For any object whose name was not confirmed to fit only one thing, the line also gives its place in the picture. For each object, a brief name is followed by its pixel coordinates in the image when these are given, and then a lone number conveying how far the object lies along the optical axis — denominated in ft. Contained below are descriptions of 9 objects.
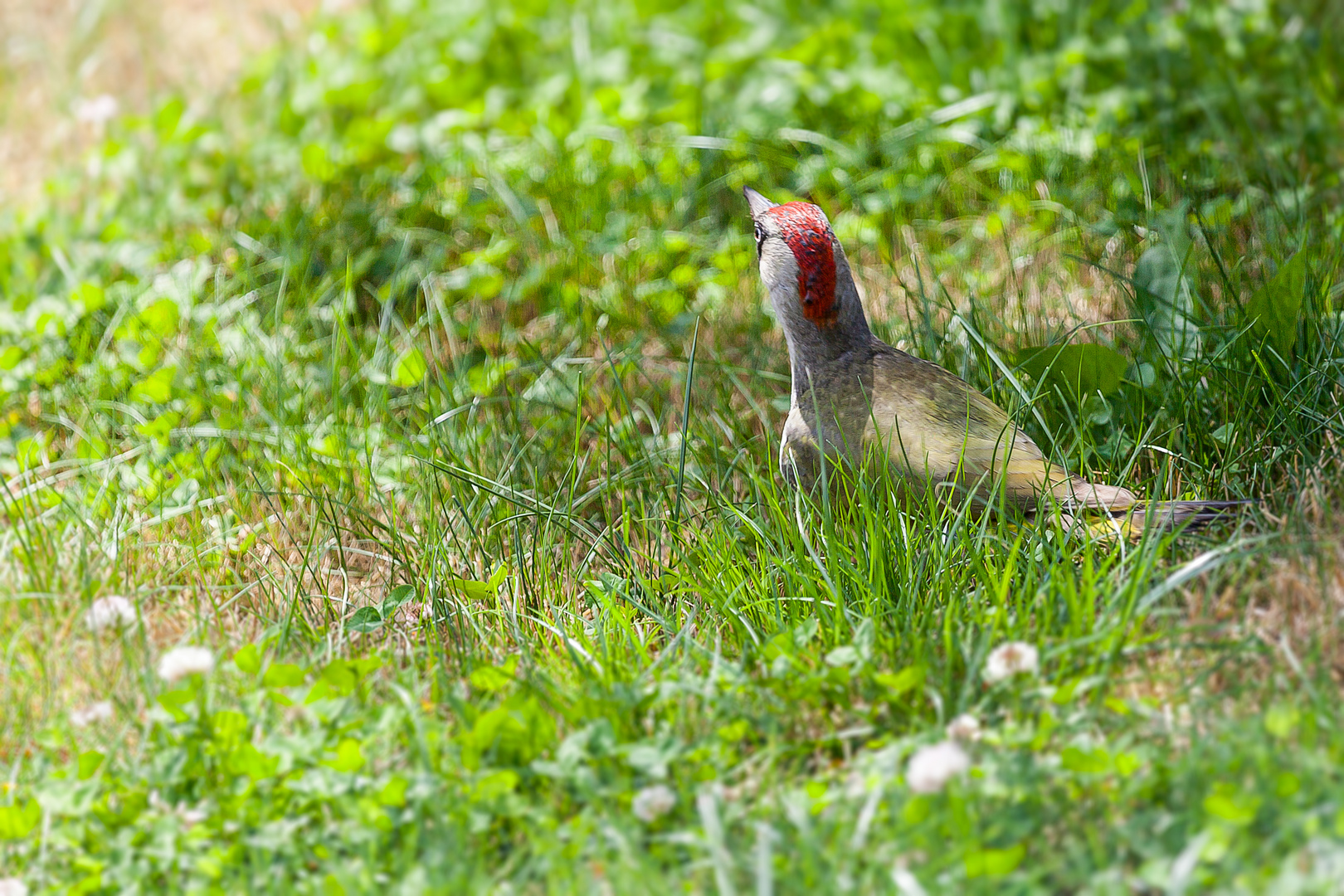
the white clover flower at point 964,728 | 13.91
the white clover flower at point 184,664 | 14.93
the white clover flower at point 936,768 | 12.63
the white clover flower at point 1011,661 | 14.29
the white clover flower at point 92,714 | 15.38
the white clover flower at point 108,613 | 16.79
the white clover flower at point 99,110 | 34.63
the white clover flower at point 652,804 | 13.60
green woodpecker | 18.39
